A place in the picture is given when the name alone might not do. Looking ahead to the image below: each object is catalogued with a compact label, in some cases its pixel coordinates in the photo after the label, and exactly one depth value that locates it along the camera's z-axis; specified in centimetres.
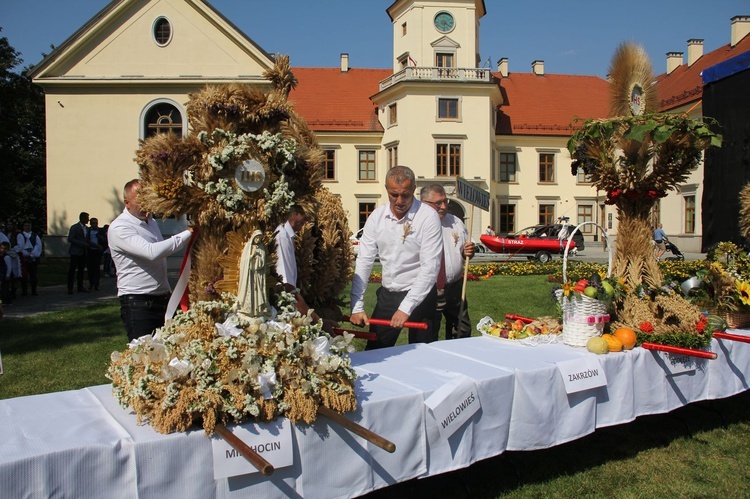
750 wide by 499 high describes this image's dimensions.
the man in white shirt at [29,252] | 1248
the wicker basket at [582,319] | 373
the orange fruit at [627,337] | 363
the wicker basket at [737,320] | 447
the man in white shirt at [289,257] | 355
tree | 2781
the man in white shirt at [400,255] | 413
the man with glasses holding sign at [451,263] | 546
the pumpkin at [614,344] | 358
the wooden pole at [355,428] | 216
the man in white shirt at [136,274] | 385
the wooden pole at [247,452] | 199
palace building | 2531
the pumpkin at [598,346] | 352
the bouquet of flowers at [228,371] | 222
